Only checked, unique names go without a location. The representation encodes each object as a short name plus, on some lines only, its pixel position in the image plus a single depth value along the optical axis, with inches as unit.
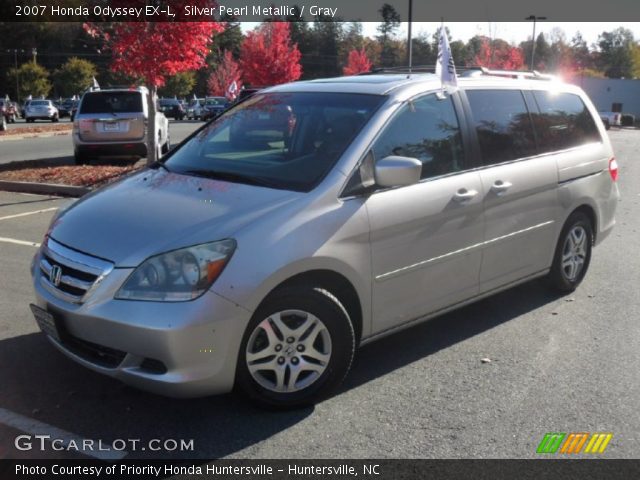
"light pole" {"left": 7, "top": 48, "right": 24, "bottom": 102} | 2583.4
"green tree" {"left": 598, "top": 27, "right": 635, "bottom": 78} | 4092.0
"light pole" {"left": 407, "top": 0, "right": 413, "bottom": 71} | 779.4
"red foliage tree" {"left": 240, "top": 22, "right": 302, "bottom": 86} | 1199.6
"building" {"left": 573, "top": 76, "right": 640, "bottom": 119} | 2839.6
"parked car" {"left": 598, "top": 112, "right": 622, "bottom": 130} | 2032.5
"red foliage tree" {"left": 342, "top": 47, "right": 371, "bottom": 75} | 1690.2
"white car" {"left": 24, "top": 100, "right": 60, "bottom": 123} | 1825.8
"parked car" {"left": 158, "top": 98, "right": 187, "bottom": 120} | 2039.9
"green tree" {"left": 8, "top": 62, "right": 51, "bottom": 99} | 2615.7
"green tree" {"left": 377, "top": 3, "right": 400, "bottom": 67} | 3145.4
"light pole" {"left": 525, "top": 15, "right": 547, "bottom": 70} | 1950.1
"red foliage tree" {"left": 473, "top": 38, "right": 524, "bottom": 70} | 1785.2
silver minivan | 128.7
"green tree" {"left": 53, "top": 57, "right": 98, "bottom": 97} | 2743.6
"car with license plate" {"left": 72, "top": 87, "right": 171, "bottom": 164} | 548.1
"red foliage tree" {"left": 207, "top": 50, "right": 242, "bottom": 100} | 2603.3
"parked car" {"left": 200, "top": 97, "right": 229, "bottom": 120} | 1947.3
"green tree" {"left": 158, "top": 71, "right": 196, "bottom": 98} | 2839.6
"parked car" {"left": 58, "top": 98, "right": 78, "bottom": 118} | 2118.1
